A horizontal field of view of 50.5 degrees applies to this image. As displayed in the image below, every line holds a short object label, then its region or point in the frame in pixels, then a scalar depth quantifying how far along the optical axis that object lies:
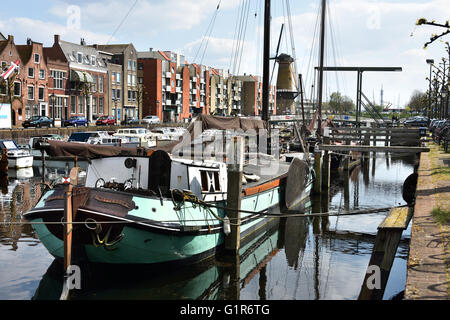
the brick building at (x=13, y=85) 54.36
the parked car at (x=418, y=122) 62.56
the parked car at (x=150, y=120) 78.25
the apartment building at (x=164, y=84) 92.44
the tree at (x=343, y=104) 142.38
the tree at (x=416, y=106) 117.12
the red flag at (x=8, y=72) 45.38
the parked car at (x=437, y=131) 34.22
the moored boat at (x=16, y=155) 36.56
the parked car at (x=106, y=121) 65.75
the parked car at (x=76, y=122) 60.32
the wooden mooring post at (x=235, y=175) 15.76
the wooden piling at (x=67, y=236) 11.89
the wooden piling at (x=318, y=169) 30.05
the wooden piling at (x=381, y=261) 9.87
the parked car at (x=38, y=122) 53.25
